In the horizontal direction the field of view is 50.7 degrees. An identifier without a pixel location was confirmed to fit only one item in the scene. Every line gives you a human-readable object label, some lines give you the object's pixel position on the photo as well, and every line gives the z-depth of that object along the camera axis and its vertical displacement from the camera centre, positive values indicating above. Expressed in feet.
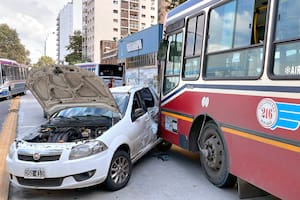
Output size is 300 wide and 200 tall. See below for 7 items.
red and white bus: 10.69 -1.00
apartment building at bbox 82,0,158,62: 267.18 +39.30
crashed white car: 14.14 -3.77
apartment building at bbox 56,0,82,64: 363.56 +50.14
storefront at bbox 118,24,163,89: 66.49 +2.95
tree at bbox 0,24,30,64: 220.84 +10.86
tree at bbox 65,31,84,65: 268.82 +12.54
